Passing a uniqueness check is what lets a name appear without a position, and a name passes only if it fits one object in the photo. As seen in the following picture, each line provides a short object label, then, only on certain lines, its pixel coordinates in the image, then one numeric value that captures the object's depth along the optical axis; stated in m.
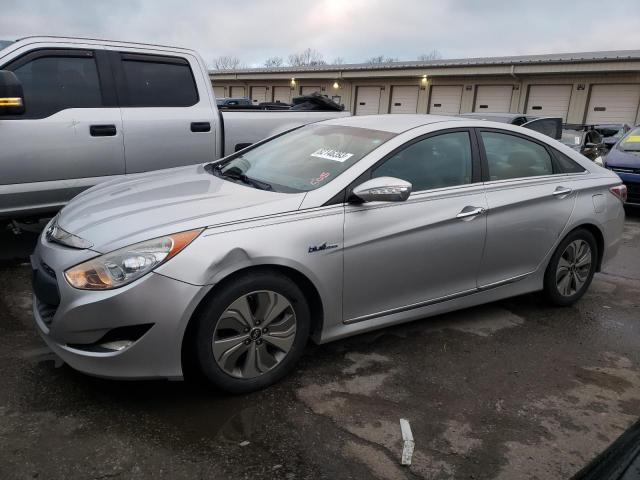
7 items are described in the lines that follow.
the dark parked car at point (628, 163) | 8.85
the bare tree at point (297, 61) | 87.38
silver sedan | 2.58
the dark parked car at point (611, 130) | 14.78
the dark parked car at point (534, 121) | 10.42
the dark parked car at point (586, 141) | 11.77
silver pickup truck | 4.56
